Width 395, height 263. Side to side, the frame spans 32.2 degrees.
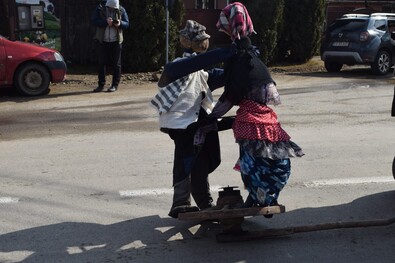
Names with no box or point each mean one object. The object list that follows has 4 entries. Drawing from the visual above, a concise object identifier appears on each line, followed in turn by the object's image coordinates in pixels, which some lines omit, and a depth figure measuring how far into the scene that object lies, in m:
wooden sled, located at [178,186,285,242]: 5.23
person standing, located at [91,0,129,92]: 14.20
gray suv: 18.56
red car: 13.50
